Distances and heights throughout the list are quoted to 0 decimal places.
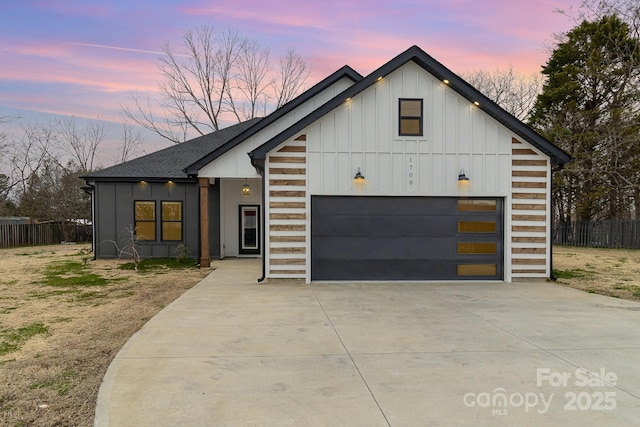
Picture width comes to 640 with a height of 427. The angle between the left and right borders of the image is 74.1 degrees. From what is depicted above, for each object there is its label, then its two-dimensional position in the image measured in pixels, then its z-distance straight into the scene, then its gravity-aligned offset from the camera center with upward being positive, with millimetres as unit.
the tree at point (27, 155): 31359 +3865
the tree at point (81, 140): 33594 +5431
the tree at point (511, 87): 31547 +9214
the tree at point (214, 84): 30672 +9164
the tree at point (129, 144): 35731 +5385
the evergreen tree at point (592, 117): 22109 +5238
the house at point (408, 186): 9984 +525
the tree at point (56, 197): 27172 +678
